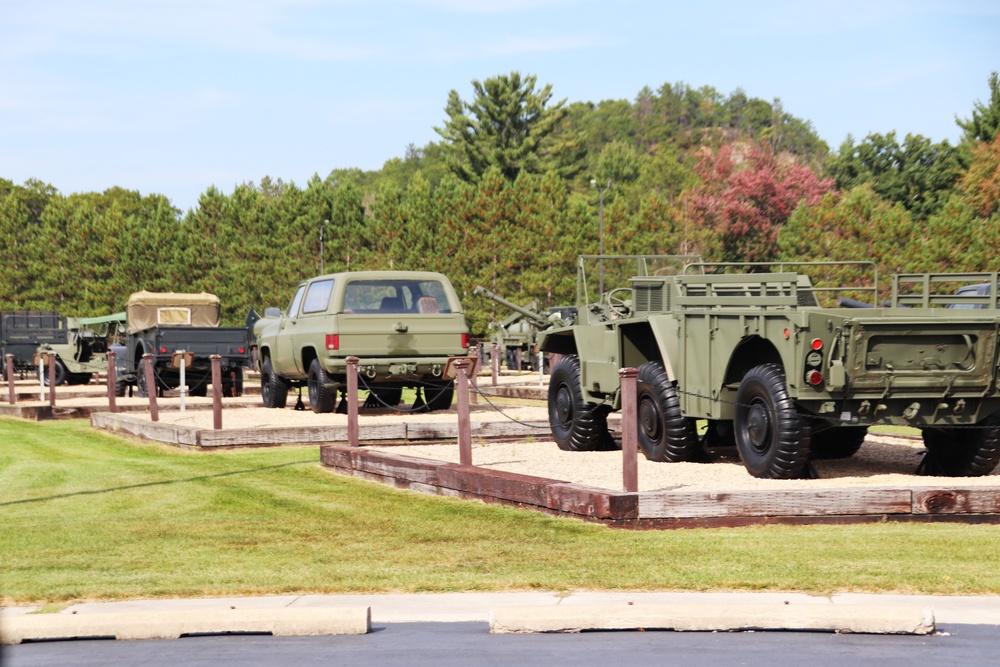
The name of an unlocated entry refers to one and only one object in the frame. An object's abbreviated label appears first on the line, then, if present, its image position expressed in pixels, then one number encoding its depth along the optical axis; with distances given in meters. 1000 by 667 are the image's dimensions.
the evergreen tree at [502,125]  82.88
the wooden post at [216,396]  18.11
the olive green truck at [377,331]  19.88
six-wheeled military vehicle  11.25
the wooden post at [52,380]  24.68
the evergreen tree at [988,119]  61.66
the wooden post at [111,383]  23.48
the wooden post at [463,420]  12.73
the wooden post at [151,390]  20.45
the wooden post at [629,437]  10.23
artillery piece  44.50
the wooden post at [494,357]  32.56
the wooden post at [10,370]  26.03
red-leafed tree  70.62
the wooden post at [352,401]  15.45
